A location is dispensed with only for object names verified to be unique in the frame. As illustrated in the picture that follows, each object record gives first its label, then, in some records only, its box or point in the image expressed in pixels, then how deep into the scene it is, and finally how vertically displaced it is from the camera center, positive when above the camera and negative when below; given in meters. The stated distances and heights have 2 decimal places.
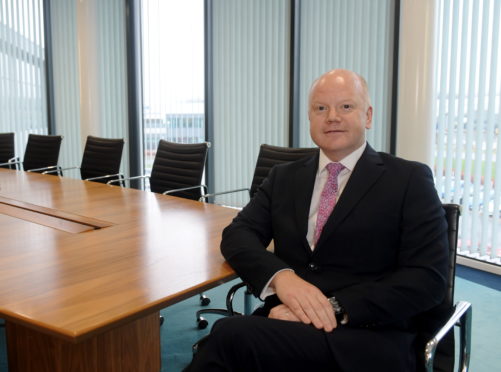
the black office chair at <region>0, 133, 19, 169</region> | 5.18 -0.29
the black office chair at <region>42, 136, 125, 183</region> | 4.11 -0.32
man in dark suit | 1.29 -0.42
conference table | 1.23 -0.47
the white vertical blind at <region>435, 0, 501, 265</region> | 3.39 +0.04
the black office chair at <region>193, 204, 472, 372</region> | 1.38 -0.60
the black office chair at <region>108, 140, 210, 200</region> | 3.40 -0.34
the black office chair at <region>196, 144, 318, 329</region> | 2.77 -0.22
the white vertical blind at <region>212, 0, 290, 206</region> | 4.89 +0.42
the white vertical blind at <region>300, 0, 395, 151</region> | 4.10 +0.73
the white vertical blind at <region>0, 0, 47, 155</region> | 6.84 +0.80
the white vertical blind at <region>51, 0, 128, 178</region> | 6.30 +0.74
